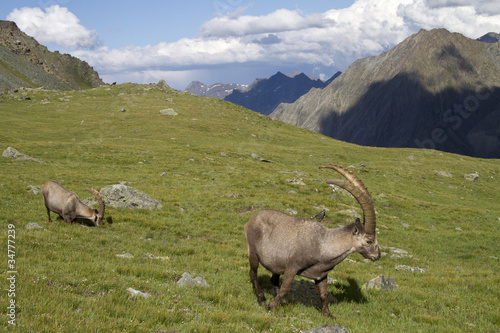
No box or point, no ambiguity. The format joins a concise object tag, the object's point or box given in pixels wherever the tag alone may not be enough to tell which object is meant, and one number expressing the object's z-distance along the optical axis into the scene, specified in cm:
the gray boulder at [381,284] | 1200
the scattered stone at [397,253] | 1925
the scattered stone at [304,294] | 1043
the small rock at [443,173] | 5828
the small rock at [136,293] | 853
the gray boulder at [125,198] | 2229
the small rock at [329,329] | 706
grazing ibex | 1689
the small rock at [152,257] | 1347
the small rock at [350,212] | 2670
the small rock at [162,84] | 13068
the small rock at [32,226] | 1469
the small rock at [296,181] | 3555
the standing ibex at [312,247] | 923
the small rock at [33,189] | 2272
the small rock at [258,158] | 5537
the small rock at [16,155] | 3666
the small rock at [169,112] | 8631
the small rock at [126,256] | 1253
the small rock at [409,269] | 1640
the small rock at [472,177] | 5726
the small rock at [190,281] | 1027
